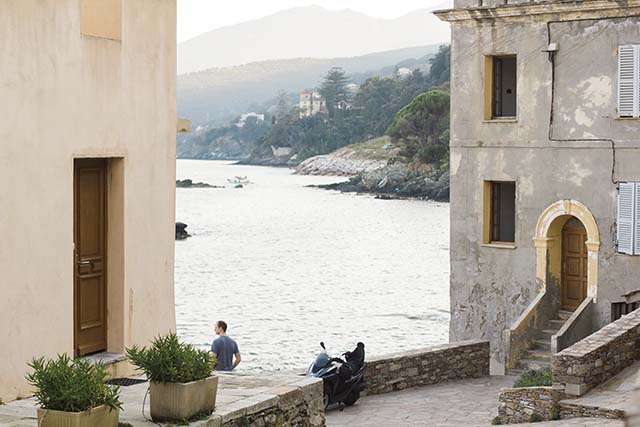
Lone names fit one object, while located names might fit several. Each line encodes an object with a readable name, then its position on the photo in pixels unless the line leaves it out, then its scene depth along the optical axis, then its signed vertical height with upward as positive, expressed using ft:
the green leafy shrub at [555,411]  47.06 -10.91
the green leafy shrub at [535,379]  58.80 -12.32
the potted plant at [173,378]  28.09 -5.74
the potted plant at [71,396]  25.14 -5.57
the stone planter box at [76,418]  25.02 -6.06
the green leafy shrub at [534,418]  48.03 -11.46
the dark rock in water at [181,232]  295.07 -19.73
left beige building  30.40 -0.49
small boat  554.87 -9.45
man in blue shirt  52.70 -9.34
